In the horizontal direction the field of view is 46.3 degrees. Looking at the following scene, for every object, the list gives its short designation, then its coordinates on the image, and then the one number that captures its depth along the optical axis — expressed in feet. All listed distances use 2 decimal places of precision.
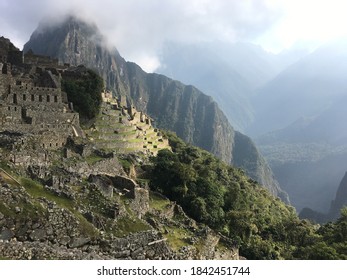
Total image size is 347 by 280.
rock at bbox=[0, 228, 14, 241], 37.81
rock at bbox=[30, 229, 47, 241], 40.11
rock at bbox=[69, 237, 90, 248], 42.24
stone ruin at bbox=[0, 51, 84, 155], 88.62
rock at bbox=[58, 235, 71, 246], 41.70
